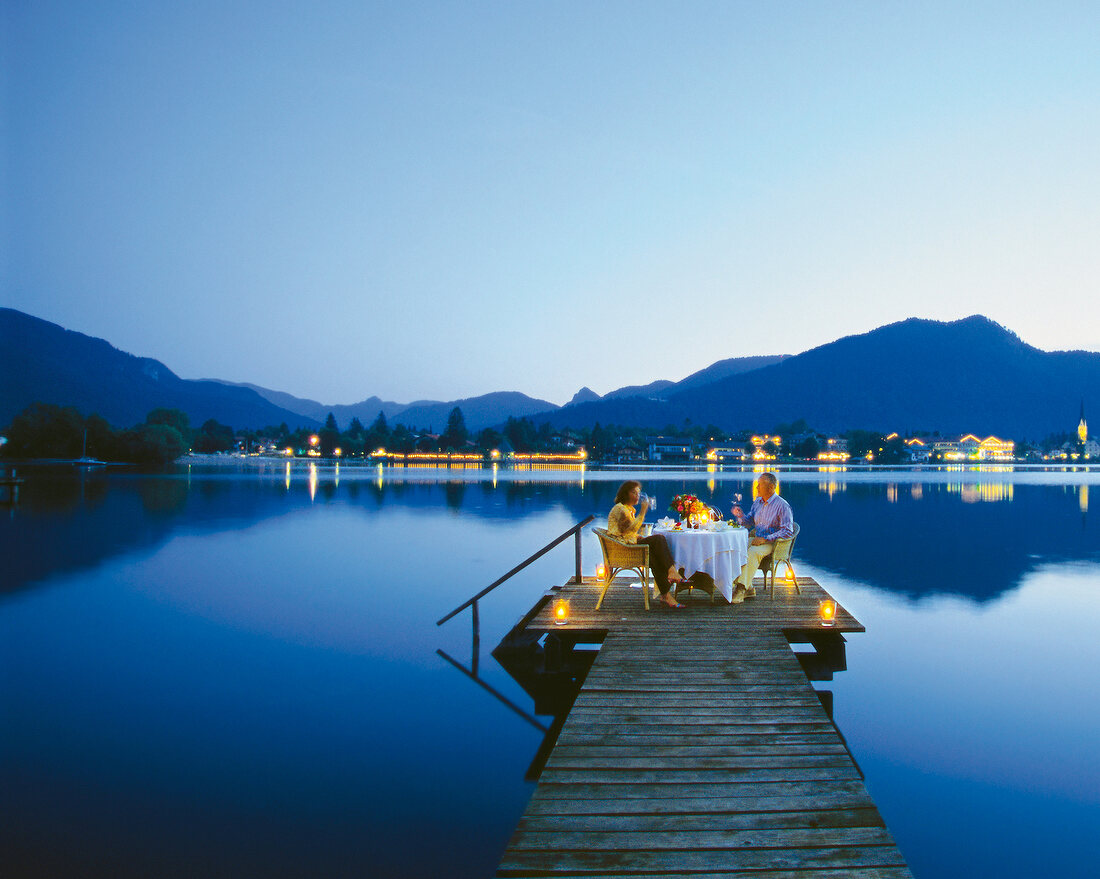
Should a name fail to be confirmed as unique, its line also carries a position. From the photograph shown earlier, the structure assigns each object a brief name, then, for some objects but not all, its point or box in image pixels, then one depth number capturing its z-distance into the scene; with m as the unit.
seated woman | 10.01
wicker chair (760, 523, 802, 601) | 10.74
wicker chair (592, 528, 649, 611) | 9.82
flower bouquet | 10.73
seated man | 10.55
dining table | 10.05
